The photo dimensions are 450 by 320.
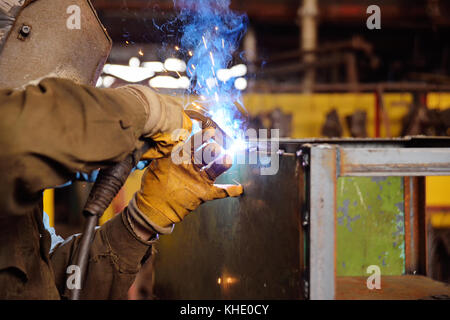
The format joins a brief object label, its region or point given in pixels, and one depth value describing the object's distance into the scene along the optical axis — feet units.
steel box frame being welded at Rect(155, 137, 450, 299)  3.16
